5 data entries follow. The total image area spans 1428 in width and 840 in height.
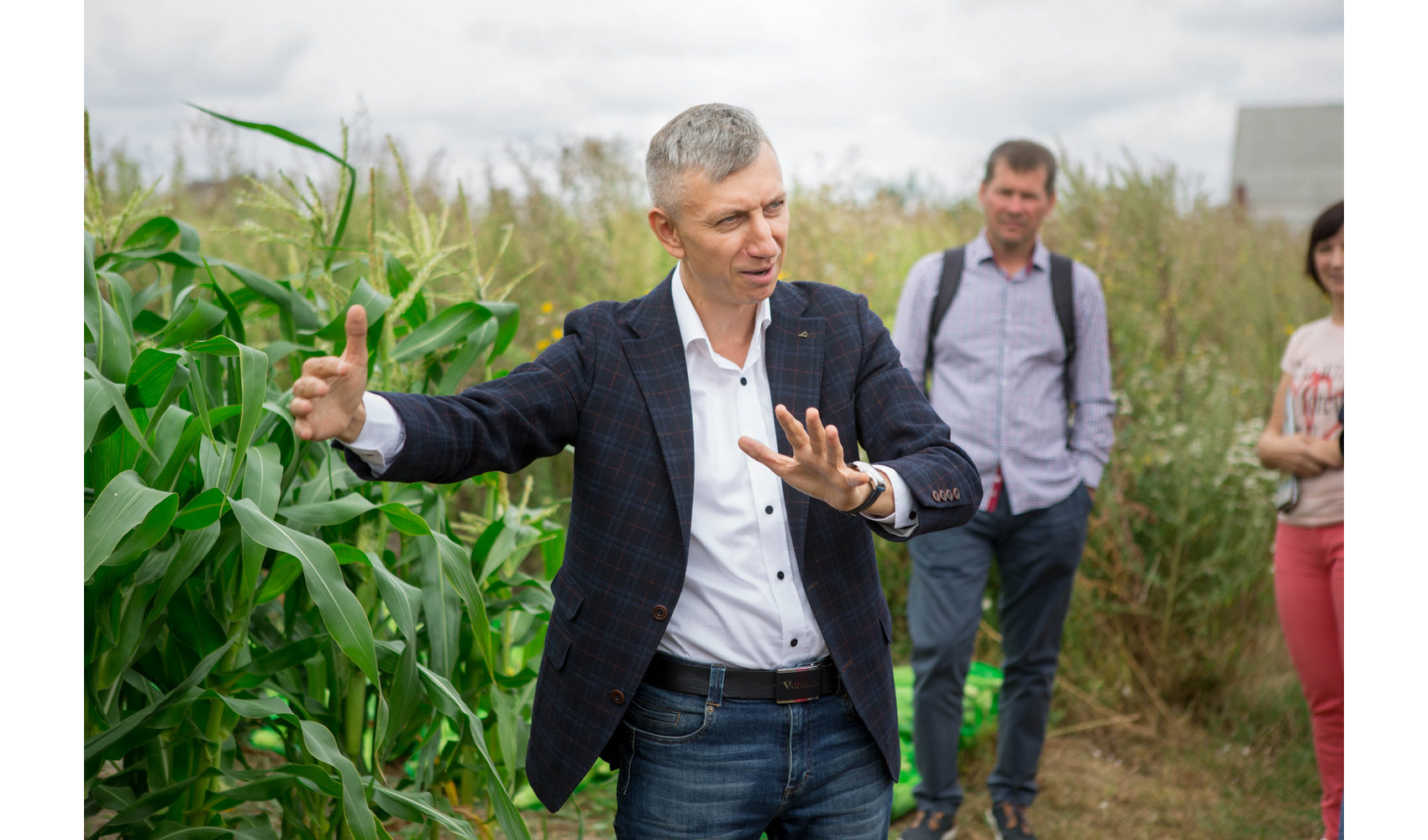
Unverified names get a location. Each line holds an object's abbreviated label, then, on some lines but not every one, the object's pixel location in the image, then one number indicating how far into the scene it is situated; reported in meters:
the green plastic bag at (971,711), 3.46
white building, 25.86
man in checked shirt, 3.01
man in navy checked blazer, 1.46
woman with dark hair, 2.69
